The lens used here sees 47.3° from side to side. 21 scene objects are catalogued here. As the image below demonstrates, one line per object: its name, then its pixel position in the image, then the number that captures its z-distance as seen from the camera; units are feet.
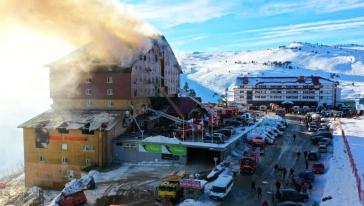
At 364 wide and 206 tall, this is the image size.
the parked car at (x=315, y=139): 186.70
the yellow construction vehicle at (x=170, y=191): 111.45
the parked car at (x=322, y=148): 167.17
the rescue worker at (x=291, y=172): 131.54
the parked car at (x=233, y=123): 217.89
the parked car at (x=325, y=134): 194.90
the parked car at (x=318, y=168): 135.65
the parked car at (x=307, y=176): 123.85
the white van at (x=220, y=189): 108.82
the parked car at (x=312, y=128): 219.82
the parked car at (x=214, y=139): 157.15
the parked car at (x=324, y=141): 176.86
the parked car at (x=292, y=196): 107.04
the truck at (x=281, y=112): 291.38
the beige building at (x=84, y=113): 161.48
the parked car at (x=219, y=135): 159.53
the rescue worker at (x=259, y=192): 112.98
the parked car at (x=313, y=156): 153.26
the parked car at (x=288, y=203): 99.09
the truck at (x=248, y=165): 133.69
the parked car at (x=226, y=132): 178.78
